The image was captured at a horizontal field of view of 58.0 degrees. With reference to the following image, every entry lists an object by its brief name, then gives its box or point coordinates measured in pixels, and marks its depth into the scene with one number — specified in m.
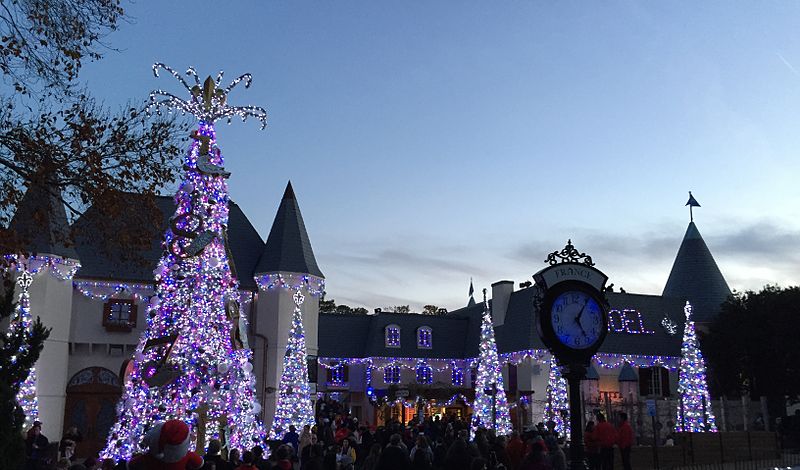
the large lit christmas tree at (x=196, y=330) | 17.56
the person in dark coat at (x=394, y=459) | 10.62
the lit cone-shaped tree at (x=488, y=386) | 33.06
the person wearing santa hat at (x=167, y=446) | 6.86
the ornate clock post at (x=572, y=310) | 10.55
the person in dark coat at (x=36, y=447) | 16.16
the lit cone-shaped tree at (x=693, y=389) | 31.41
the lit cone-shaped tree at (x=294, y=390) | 27.91
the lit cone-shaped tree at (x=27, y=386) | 25.11
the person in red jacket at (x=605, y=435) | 15.05
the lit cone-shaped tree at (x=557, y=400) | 31.39
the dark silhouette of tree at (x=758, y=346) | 40.97
